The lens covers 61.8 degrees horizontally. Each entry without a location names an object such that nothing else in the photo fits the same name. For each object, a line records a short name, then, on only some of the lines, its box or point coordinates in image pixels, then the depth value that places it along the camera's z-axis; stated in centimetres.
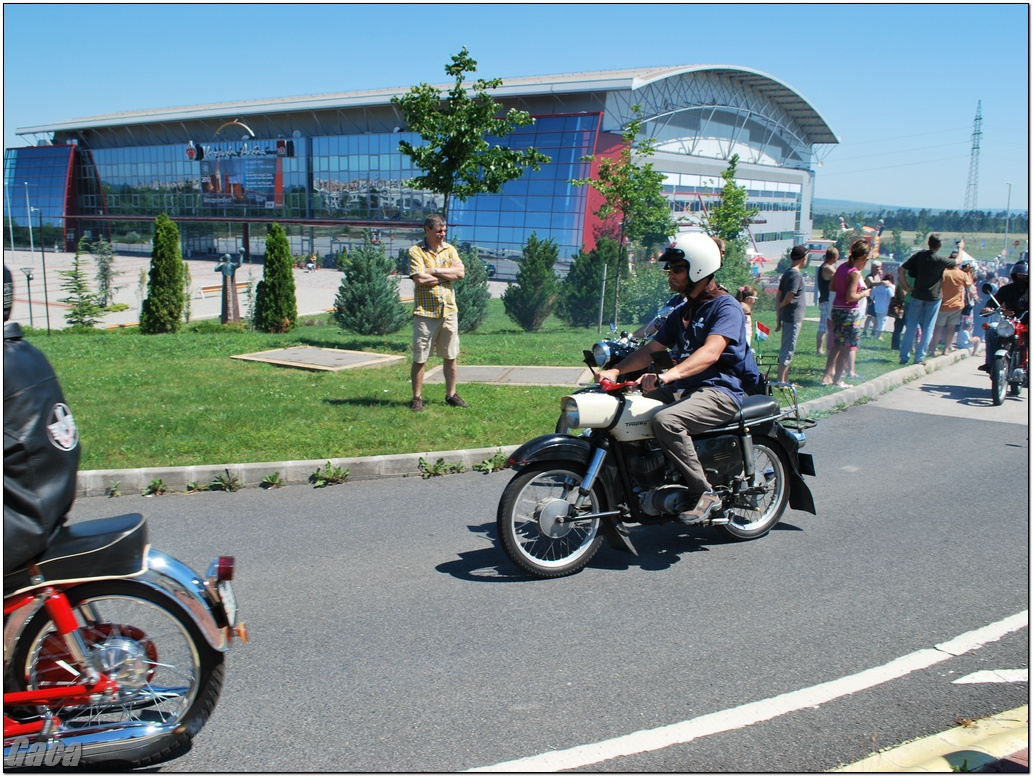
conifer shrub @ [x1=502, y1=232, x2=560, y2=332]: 2209
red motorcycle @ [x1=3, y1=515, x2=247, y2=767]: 310
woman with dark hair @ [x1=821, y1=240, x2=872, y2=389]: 1105
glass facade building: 5103
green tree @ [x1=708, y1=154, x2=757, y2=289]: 2644
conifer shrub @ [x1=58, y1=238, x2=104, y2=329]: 2339
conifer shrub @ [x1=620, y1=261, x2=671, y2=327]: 2344
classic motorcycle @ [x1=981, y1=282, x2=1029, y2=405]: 1076
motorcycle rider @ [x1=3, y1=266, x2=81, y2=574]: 287
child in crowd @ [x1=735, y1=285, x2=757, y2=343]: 1039
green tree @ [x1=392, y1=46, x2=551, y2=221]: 1459
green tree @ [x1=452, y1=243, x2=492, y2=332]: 1947
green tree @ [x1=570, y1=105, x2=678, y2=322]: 2338
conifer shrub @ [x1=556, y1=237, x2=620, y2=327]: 2367
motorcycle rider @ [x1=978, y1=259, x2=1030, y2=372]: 1127
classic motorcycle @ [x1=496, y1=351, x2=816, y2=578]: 503
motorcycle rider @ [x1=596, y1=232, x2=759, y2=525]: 515
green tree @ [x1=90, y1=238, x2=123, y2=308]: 3048
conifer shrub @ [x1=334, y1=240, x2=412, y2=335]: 1714
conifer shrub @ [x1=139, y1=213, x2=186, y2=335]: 1925
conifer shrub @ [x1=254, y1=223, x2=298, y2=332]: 1858
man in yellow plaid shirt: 886
